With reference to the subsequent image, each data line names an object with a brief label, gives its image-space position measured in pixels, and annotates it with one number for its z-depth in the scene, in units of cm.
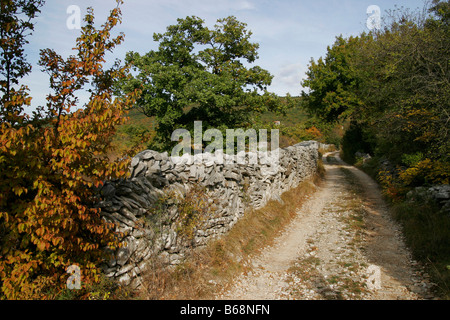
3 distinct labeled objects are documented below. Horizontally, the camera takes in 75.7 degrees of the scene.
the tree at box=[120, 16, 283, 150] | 1220
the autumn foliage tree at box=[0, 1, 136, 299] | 335
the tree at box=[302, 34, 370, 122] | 2447
